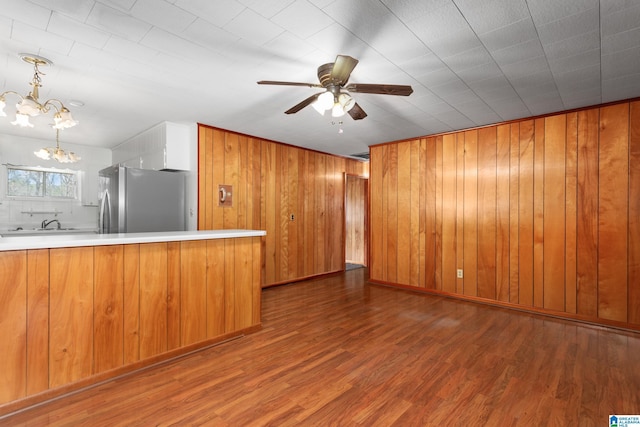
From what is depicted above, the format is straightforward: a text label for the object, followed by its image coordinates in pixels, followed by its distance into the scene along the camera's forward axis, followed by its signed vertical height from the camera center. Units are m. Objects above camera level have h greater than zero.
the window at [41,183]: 4.85 +0.53
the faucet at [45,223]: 5.02 -0.16
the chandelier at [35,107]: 2.12 +0.79
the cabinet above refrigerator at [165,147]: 4.01 +0.94
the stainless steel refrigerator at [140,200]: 3.56 +0.18
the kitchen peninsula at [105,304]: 1.83 -0.67
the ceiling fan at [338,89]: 2.12 +0.93
